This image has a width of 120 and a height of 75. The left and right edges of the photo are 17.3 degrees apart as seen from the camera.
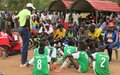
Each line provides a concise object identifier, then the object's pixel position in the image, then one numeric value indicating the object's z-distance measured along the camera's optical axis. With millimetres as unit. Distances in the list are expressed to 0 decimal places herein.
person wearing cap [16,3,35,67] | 10915
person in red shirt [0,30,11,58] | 13642
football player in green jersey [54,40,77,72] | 10659
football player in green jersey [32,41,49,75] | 9283
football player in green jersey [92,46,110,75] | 9755
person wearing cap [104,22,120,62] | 12735
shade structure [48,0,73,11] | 33315
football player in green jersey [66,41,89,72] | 10122
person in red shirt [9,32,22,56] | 14647
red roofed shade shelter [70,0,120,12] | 27608
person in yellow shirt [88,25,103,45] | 12875
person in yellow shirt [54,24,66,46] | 15423
